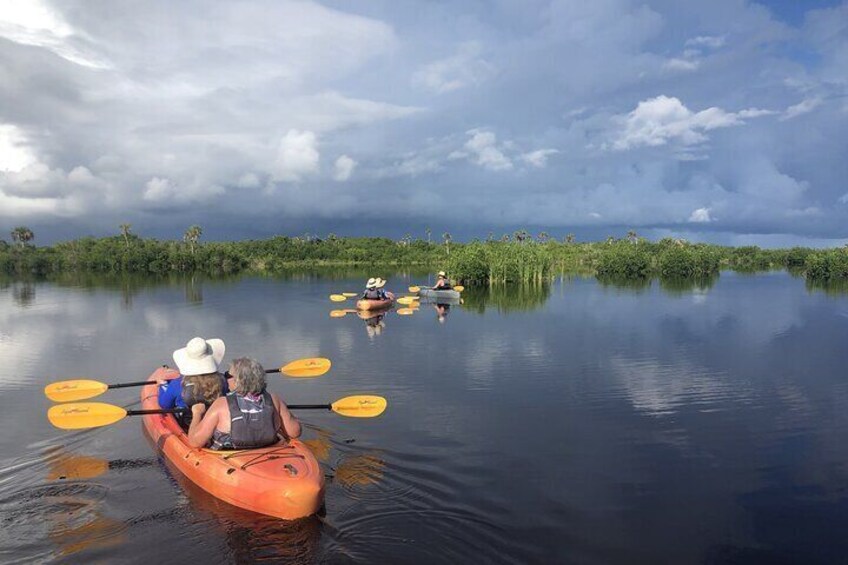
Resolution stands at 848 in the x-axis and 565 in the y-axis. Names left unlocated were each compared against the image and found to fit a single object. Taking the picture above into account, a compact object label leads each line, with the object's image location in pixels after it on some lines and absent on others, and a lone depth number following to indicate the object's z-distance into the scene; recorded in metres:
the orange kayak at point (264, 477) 6.22
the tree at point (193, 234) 88.56
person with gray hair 6.49
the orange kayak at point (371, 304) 25.25
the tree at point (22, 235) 86.75
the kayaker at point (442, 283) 31.00
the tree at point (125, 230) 92.62
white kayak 29.91
